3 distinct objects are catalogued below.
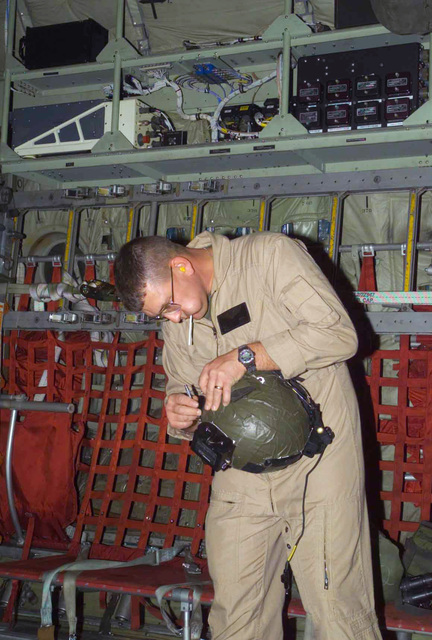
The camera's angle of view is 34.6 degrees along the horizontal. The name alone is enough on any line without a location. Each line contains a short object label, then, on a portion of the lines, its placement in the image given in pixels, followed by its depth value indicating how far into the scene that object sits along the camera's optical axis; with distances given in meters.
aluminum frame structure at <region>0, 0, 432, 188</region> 5.15
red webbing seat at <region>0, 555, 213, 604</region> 4.20
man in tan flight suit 2.74
